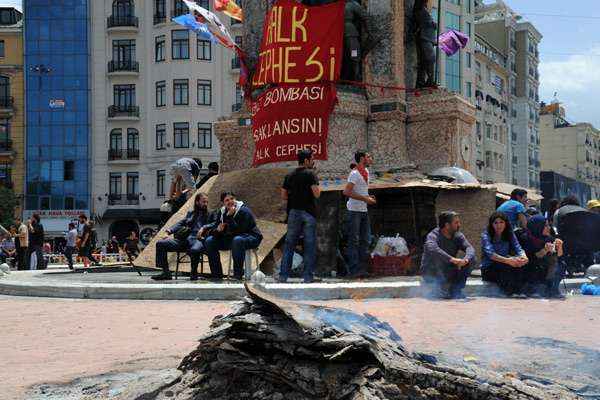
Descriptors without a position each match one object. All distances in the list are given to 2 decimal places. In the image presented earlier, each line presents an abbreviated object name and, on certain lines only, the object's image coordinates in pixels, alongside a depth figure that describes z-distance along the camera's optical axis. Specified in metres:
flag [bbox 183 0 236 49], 12.95
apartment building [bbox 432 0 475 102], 56.91
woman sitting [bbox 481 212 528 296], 8.53
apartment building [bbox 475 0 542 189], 76.30
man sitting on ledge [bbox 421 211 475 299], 8.10
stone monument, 11.24
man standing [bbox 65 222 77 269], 16.48
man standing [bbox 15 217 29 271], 16.69
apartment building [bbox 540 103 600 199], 97.31
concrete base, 7.74
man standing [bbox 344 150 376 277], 9.13
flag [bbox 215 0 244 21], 13.79
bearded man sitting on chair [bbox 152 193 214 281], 9.40
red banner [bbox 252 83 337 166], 11.05
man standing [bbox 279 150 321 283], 8.80
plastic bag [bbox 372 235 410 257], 9.77
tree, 47.03
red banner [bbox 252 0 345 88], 11.13
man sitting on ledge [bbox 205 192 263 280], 8.91
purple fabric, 13.72
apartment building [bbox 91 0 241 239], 49.38
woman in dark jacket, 8.66
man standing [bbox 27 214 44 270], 16.86
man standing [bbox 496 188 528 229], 9.80
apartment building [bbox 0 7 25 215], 51.16
